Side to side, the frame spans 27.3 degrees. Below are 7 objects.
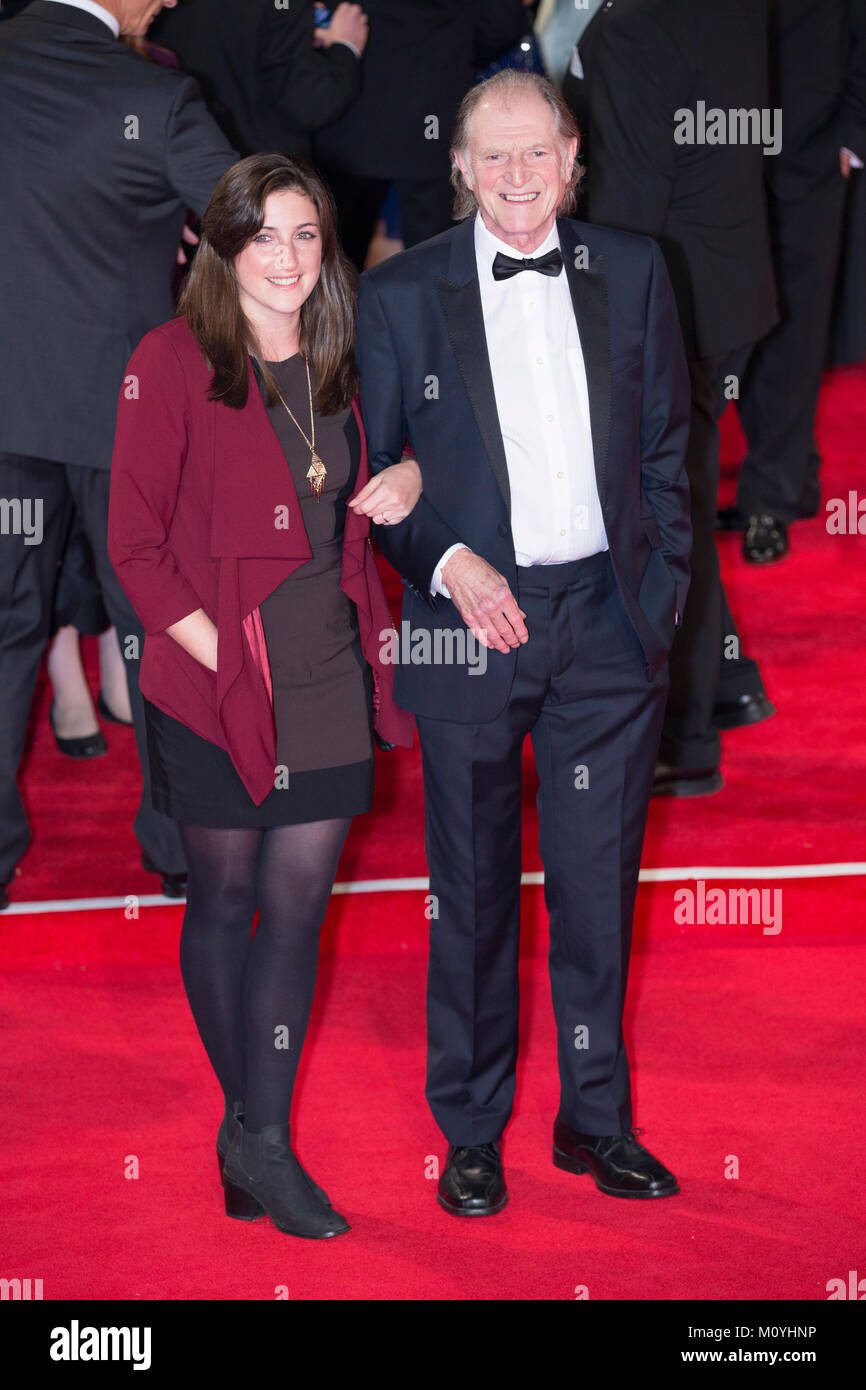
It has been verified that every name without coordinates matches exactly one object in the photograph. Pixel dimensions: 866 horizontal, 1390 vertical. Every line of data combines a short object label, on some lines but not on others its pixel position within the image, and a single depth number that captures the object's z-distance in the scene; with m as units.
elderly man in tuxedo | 2.61
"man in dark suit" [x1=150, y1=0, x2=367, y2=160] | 4.68
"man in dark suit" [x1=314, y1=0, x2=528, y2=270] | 5.14
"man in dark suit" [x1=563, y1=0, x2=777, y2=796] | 3.86
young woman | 2.57
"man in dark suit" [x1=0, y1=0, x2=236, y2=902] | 3.44
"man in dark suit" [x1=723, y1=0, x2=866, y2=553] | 5.43
